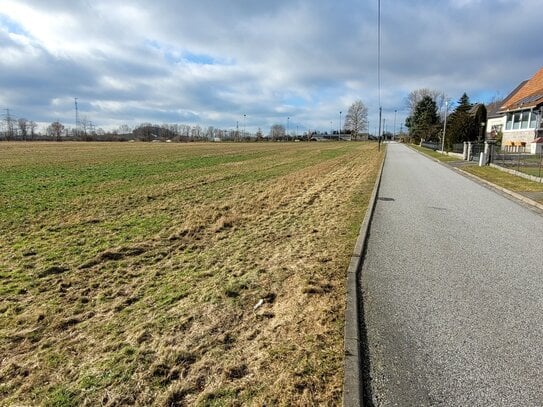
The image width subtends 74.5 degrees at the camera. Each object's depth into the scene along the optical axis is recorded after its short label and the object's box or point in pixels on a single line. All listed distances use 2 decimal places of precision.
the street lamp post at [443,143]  43.03
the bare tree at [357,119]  125.31
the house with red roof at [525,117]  31.30
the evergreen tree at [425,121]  75.36
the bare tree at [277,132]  138.93
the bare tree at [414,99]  98.46
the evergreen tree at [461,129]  44.90
